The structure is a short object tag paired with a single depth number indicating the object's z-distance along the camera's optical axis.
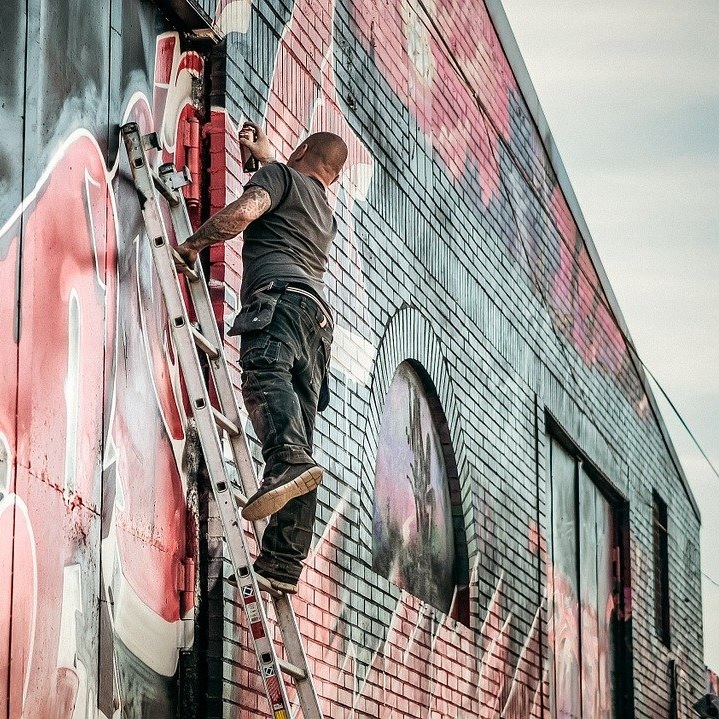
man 6.43
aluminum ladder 6.20
